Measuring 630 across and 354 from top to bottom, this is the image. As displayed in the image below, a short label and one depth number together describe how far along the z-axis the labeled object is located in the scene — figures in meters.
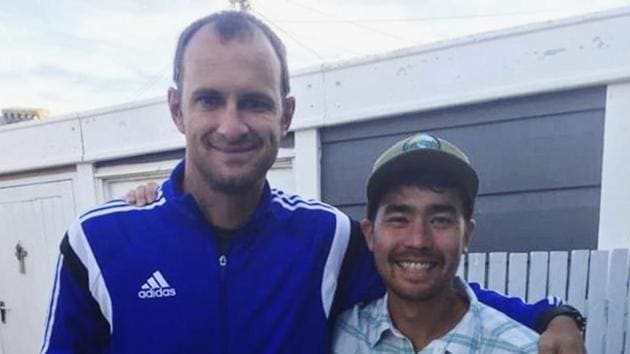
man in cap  1.32
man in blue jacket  1.35
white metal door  4.58
